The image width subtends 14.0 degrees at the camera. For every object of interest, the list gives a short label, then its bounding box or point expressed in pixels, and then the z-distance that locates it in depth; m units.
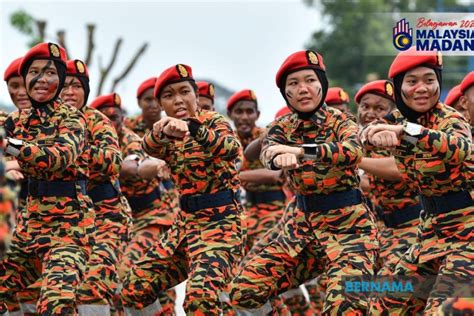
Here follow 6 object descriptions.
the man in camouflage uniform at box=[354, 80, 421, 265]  16.36
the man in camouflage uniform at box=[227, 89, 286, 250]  21.35
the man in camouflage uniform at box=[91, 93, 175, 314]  19.35
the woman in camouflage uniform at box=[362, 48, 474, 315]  12.58
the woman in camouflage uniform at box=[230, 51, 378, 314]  14.05
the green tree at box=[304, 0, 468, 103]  99.24
